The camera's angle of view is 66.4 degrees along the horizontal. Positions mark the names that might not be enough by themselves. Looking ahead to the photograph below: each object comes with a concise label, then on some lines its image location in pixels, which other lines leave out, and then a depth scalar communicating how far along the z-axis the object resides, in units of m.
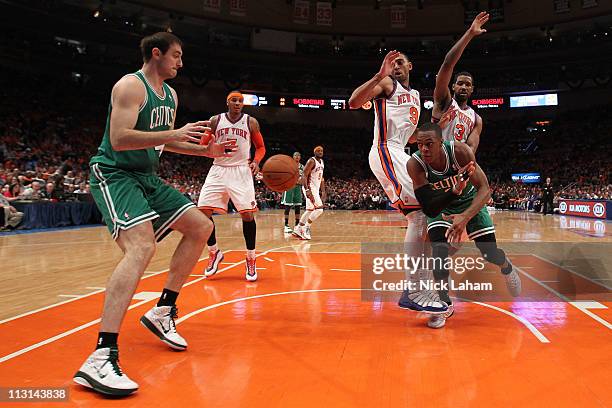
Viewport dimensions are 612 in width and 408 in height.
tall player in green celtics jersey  2.64
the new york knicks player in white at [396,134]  4.21
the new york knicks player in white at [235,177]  5.82
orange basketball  5.83
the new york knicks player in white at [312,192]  10.76
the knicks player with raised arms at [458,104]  4.13
